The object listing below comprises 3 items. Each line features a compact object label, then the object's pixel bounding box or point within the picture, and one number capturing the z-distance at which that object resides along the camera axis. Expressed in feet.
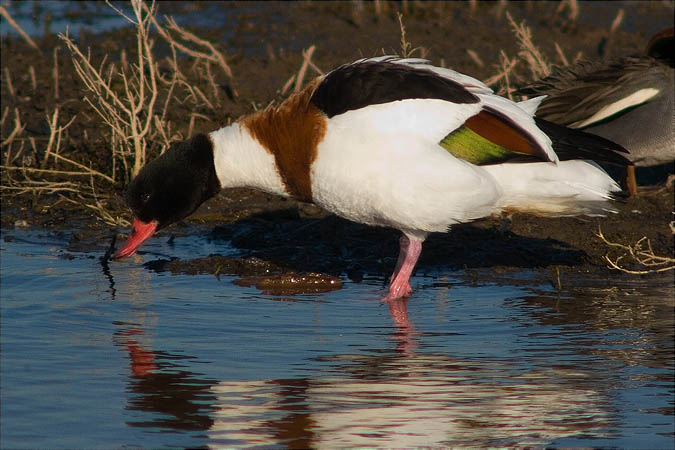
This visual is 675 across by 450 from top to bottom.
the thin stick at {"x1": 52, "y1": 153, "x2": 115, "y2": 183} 52.45
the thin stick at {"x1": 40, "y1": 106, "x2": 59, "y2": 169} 52.80
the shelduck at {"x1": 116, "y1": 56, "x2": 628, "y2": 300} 37.45
